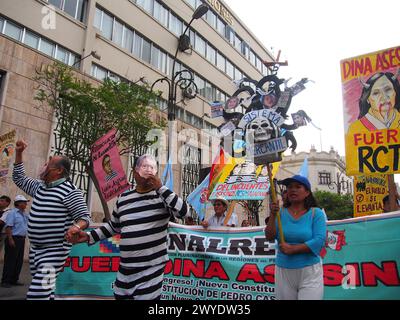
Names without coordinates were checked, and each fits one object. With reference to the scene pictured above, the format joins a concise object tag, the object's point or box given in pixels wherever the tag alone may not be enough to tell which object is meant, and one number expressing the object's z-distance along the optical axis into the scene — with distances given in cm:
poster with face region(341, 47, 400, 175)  511
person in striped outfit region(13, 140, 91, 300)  317
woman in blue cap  301
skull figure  540
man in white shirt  588
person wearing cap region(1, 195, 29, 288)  752
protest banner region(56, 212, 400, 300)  420
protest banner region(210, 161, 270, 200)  646
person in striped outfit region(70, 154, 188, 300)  284
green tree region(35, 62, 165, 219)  1016
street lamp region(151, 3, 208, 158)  1160
